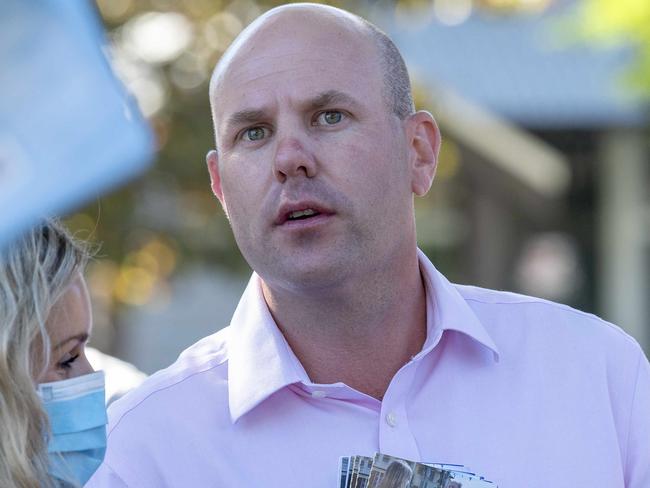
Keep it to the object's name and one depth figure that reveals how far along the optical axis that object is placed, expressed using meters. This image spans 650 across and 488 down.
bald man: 5.43
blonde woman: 4.72
